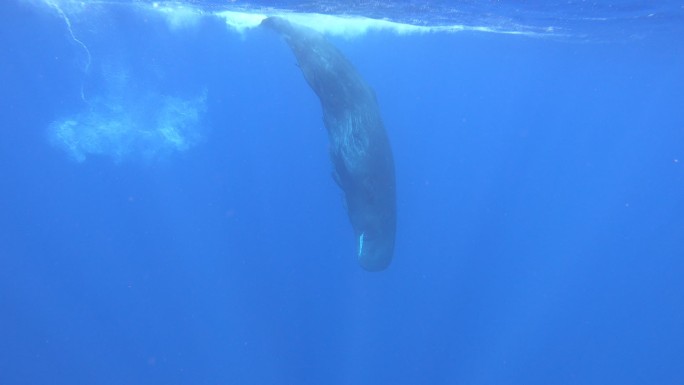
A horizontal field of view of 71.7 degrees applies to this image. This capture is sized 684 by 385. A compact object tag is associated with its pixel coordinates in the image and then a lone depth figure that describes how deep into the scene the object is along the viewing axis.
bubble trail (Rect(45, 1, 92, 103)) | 15.47
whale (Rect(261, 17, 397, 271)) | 8.33
